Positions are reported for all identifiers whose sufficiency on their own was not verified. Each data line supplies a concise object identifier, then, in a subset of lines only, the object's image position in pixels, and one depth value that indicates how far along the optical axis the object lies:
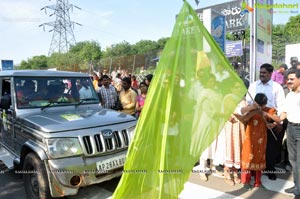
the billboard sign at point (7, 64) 12.41
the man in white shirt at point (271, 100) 4.71
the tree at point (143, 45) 94.52
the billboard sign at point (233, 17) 16.91
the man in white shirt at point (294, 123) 3.69
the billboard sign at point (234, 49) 14.36
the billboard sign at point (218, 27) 6.96
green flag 2.50
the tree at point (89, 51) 88.31
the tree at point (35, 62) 85.62
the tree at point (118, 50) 87.67
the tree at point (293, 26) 50.16
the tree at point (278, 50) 19.46
